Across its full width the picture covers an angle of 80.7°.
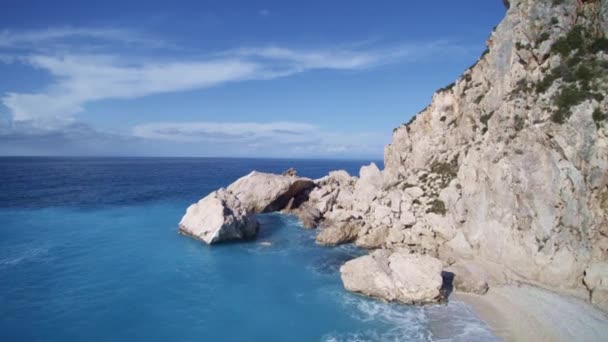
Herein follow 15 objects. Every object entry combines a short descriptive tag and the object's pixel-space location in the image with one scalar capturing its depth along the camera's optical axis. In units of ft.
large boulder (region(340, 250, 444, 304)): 83.51
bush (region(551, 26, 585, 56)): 109.29
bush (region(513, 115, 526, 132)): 103.55
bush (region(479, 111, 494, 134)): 125.34
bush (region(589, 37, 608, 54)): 105.76
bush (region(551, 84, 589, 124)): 94.68
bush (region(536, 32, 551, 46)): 114.86
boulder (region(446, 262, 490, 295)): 87.45
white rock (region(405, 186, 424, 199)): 136.36
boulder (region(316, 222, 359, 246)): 128.98
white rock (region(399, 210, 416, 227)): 124.16
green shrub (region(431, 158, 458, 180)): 134.63
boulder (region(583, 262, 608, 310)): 77.77
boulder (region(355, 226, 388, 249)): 125.59
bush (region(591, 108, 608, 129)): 88.63
